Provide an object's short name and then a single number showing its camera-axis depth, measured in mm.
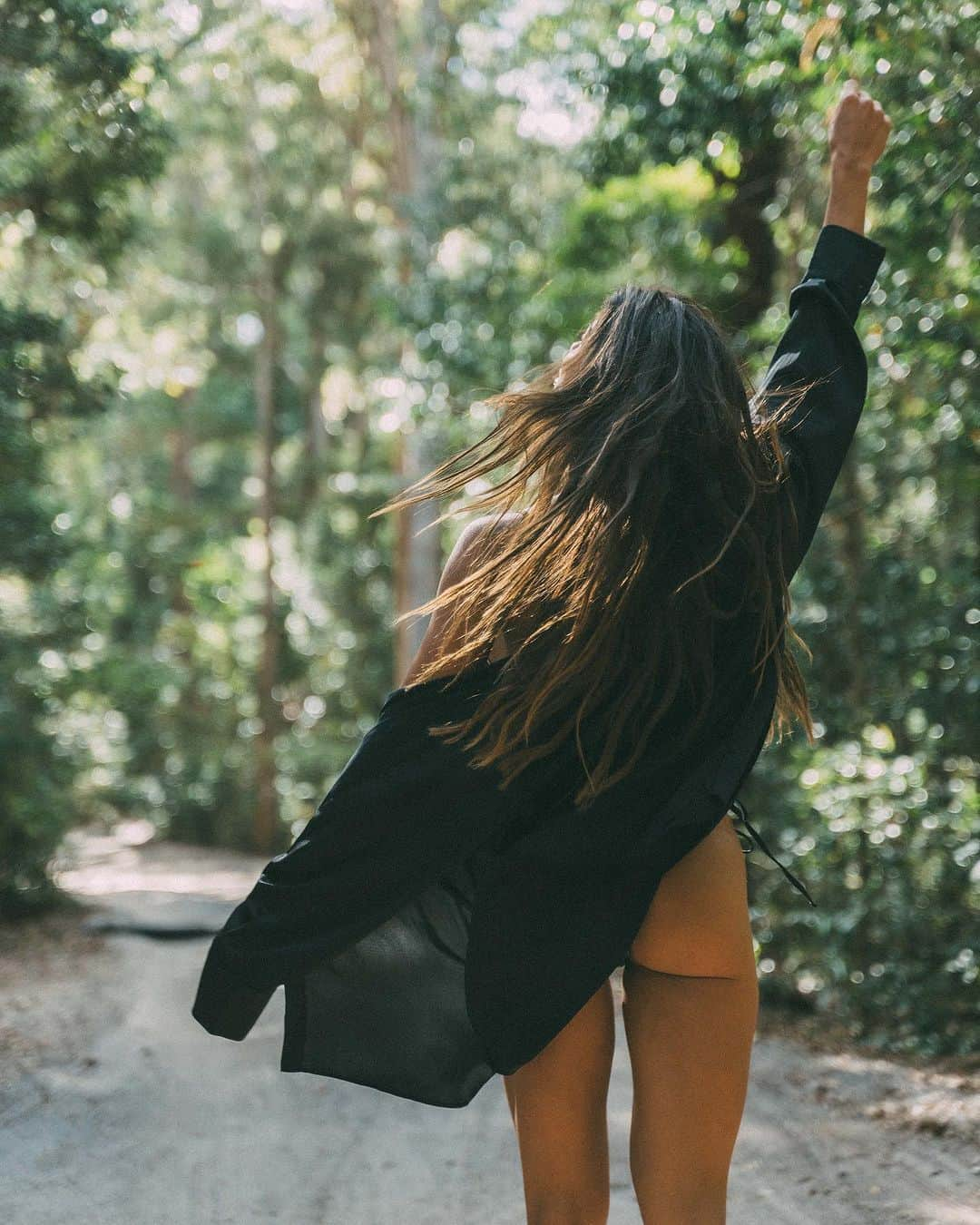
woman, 1901
